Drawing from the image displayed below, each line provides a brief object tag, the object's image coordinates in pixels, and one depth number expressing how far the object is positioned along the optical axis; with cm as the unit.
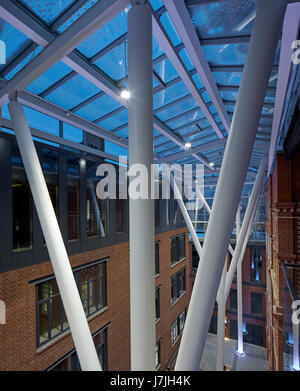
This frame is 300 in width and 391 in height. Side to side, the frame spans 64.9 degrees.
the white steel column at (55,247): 329
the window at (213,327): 2577
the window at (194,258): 2900
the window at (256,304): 2431
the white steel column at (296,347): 529
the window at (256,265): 2481
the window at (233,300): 2572
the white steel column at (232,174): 214
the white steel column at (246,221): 1030
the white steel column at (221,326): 1091
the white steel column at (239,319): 1952
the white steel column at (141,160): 249
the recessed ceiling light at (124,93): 598
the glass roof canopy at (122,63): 410
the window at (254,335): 2359
